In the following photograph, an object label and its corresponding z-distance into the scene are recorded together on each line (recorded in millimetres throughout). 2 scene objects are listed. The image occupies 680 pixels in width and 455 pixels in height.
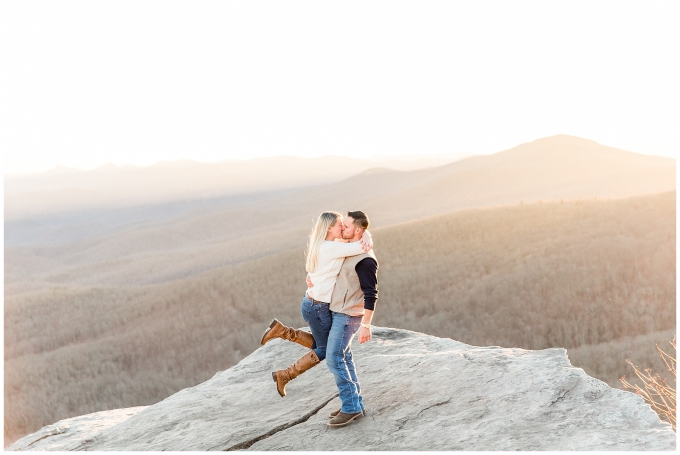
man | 5496
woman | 5508
